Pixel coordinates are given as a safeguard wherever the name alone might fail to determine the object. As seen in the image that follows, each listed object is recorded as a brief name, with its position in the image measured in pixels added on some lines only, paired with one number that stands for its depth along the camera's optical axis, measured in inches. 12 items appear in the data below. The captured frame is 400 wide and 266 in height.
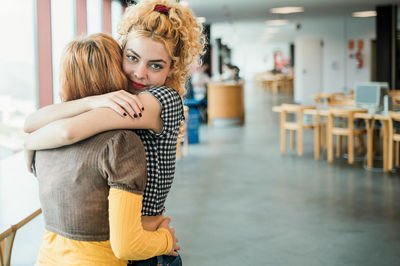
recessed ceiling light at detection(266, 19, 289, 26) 608.5
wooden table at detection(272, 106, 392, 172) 261.3
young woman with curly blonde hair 45.1
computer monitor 300.4
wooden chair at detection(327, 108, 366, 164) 280.1
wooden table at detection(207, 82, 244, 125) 490.9
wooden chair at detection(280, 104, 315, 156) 307.0
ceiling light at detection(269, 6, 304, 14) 484.5
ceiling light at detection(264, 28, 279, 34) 805.9
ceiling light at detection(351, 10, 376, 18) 548.2
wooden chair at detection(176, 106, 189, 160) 308.3
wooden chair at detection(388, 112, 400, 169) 253.8
